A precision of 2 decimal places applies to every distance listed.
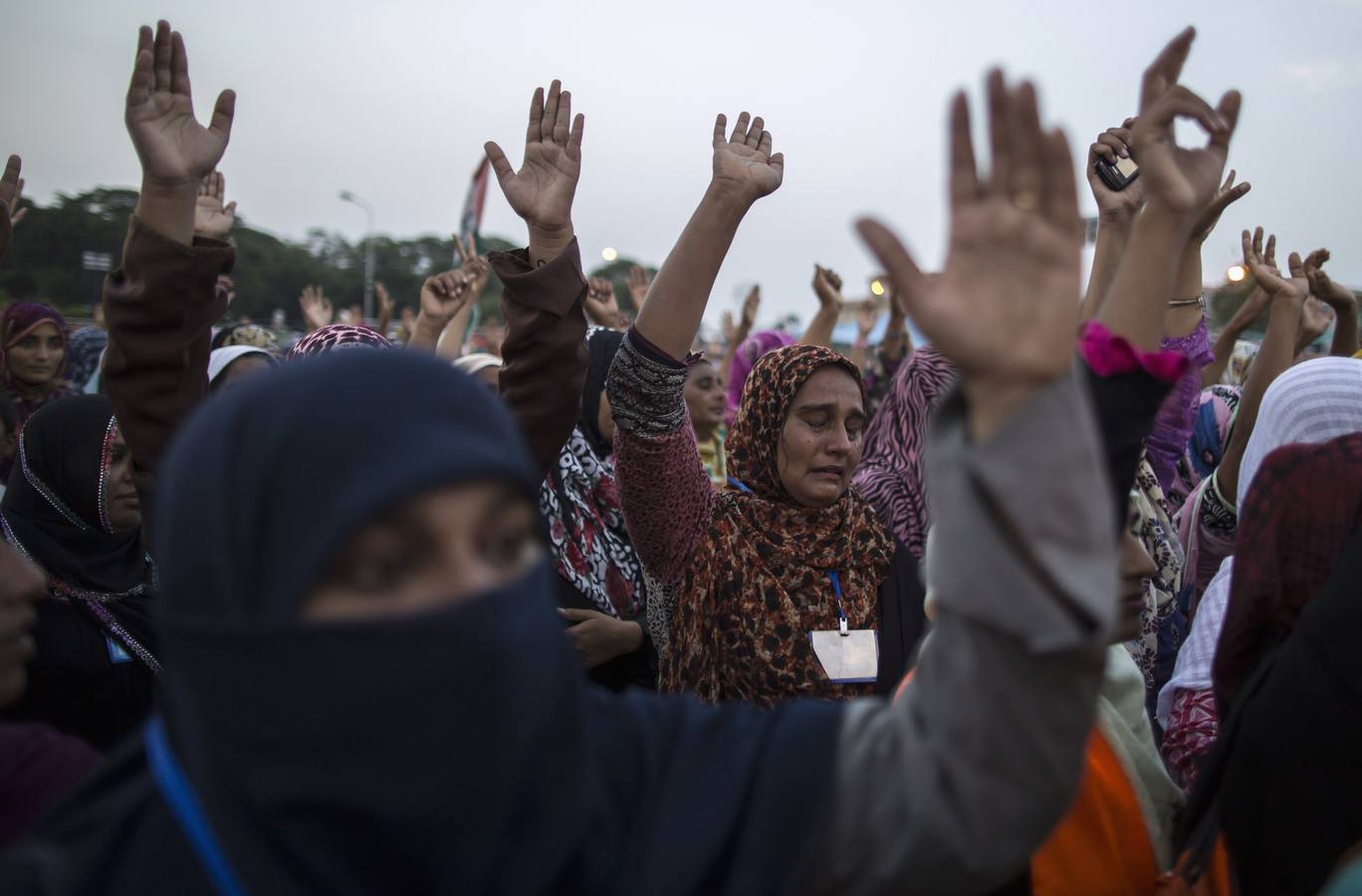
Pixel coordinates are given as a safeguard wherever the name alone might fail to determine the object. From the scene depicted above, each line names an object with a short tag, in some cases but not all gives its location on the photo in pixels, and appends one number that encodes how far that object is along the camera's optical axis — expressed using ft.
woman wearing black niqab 3.07
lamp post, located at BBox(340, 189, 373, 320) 101.67
